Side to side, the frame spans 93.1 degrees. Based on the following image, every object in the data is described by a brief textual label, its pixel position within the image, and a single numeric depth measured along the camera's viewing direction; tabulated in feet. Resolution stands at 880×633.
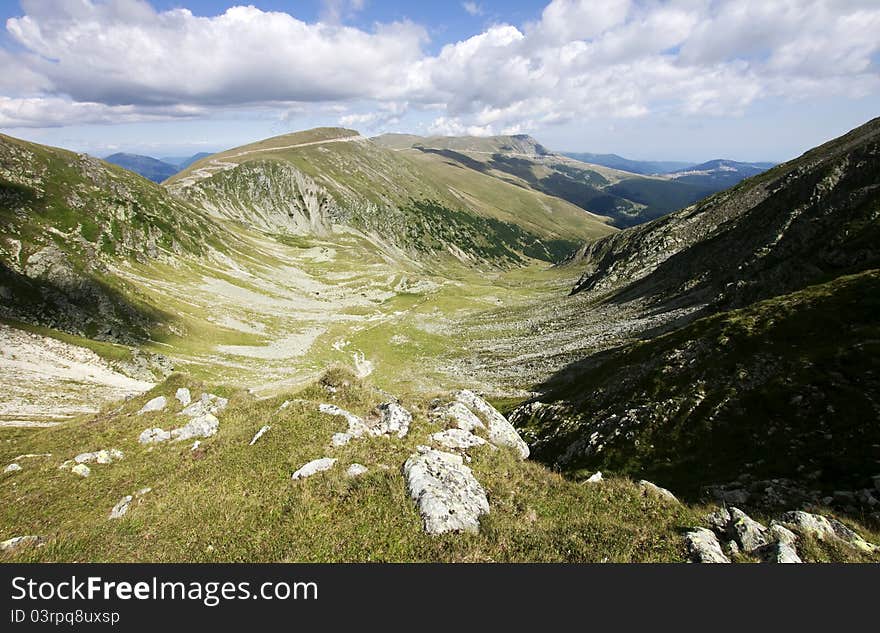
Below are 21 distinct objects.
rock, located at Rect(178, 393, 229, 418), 84.78
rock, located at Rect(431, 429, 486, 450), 72.84
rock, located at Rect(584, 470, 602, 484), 62.28
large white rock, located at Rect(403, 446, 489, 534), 50.24
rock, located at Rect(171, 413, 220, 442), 77.10
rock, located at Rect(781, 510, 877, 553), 44.86
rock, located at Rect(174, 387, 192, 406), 90.89
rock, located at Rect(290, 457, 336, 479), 59.67
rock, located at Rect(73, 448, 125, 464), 69.77
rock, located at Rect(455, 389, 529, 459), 86.63
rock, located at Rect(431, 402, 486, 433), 81.43
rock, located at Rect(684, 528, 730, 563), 43.01
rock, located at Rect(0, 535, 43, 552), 48.32
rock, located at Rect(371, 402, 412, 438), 73.31
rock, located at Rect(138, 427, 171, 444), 76.38
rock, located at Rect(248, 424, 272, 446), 69.63
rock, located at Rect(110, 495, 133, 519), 54.84
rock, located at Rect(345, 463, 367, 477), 59.70
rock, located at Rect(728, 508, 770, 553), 45.06
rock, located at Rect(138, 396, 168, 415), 87.76
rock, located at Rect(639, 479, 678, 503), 57.21
